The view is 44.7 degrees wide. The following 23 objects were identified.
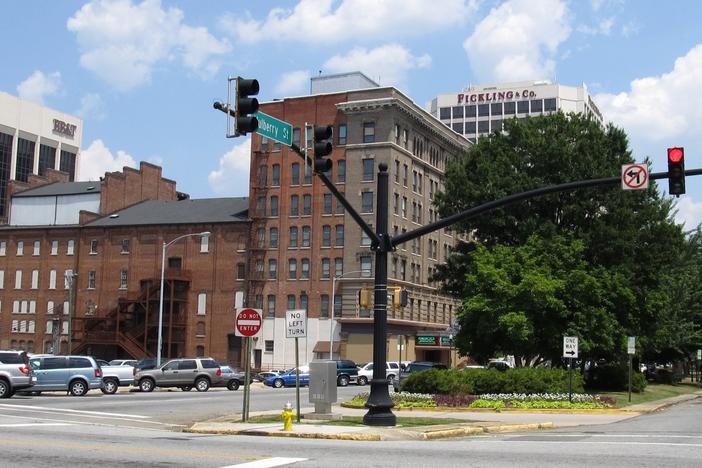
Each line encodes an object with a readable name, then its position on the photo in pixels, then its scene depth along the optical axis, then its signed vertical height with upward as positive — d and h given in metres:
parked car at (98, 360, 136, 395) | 41.53 -2.17
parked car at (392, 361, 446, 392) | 46.25 -1.46
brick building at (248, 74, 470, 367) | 78.62 +10.86
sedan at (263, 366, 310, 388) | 56.72 -2.84
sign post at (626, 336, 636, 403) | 37.53 -0.02
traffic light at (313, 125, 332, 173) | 17.81 +3.94
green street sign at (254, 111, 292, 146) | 16.89 +4.21
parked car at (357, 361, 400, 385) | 59.12 -2.30
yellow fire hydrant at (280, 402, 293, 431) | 19.48 -1.88
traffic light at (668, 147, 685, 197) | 18.23 +3.71
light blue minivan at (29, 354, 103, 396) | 37.09 -1.82
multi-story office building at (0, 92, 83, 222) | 127.69 +29.86
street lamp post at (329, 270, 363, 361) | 75.05 +1.78
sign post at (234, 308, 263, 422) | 22.17 +0.32
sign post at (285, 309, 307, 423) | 21.70 +0.31
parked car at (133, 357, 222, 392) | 44.81 -2.17
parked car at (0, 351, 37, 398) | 33.72 -1.65
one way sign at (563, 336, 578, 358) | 31.81 -0.08
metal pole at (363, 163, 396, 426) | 20.80 +0.18
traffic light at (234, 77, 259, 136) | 14.88 +3.99
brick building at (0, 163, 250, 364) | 83.38 +6.57
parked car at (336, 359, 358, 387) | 56.87 -2.25
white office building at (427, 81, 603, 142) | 166.12 +47.26
